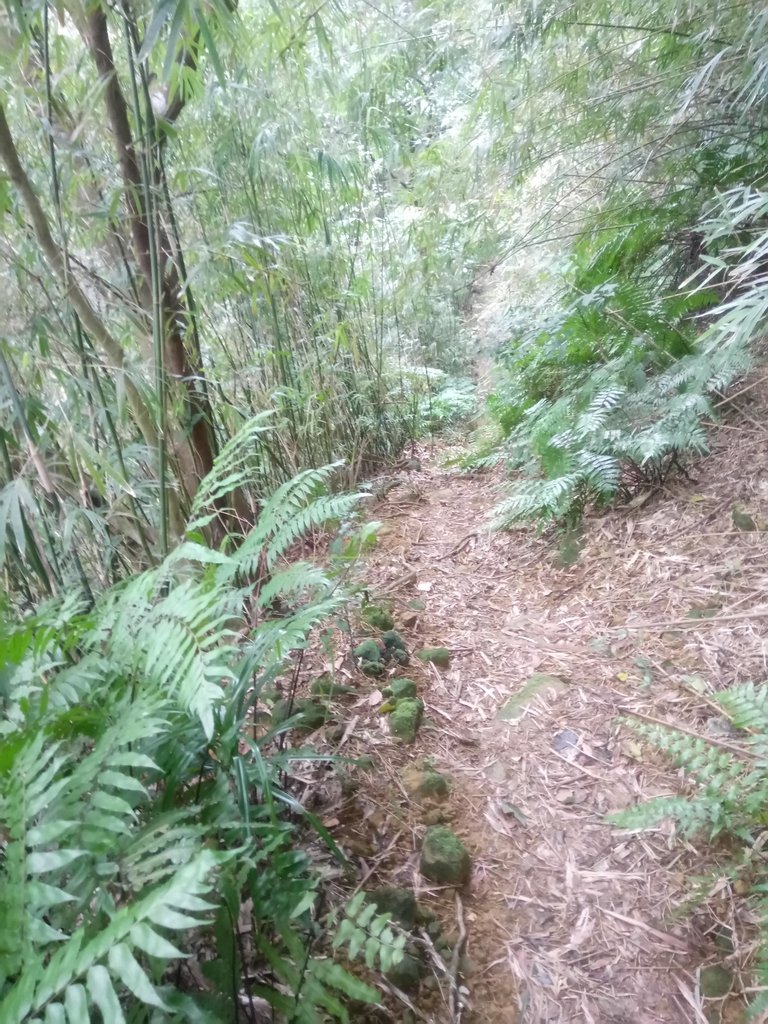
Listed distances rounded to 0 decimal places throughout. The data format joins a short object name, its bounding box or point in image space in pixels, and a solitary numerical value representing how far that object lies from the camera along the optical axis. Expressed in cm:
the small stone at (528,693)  155
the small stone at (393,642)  177
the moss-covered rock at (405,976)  97
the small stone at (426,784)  133
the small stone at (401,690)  159
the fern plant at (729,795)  103
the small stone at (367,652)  171
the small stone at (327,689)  157
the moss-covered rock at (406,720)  148
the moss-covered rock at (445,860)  116
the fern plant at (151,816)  58
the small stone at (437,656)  177
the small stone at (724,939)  98
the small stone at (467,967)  102
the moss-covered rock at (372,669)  169
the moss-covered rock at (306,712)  141
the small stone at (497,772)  138
